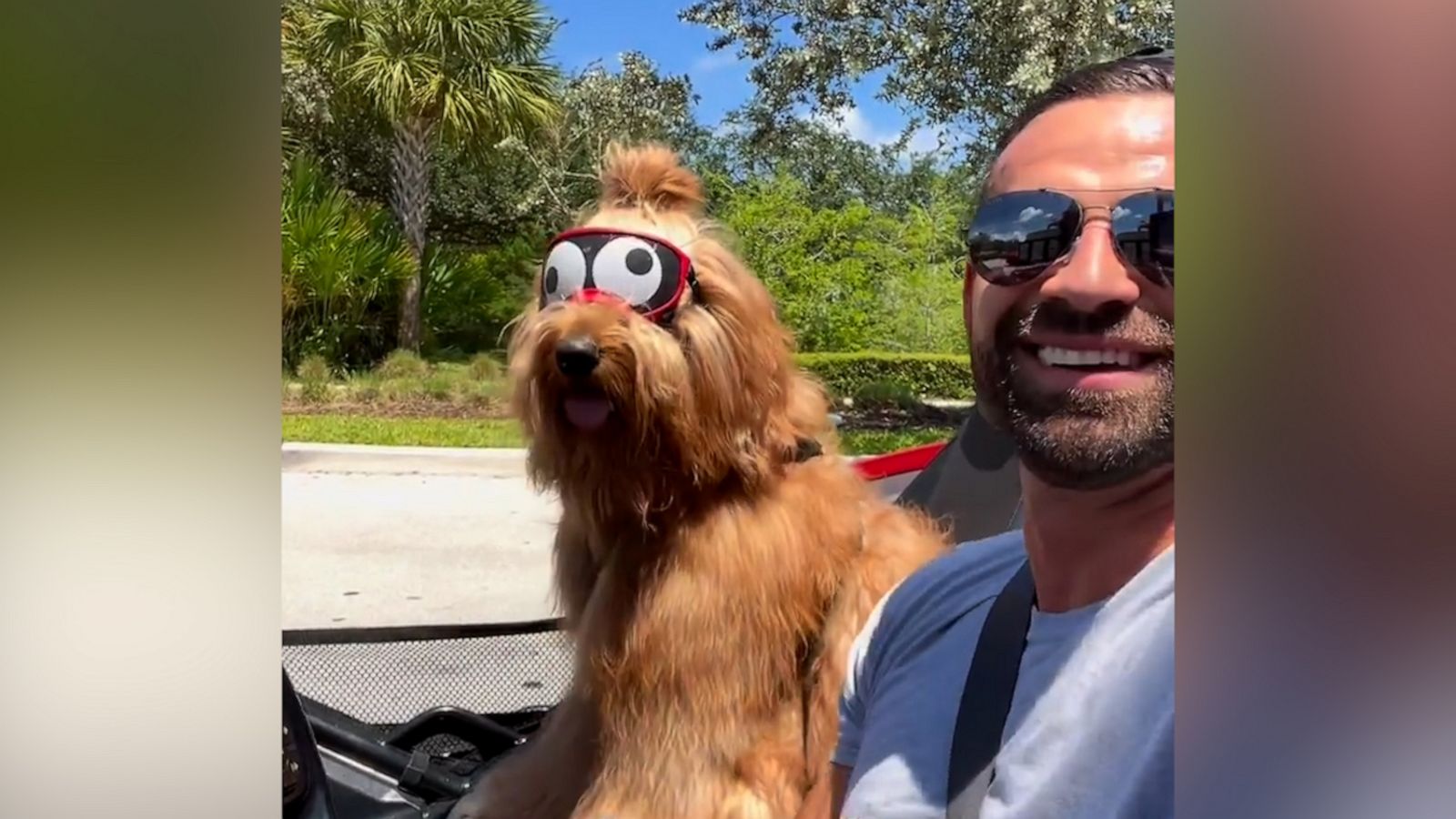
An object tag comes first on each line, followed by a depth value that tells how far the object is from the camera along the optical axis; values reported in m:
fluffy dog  1.19
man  0.81
